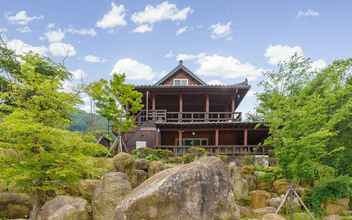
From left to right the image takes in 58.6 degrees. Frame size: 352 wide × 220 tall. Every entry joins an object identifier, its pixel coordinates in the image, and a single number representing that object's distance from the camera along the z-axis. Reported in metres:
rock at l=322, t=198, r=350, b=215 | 13.18
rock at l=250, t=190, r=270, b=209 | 13.69
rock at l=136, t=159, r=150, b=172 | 15.72
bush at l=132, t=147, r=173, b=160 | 19.43
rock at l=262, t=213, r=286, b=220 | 10.51
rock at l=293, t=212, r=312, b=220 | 11.96
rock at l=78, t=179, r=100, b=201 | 11.79
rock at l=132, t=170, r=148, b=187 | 14.32
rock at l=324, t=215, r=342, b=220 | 12.16
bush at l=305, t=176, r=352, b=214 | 12.77
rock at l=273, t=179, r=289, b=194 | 14.67
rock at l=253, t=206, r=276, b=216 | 12.29
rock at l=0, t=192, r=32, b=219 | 11.00
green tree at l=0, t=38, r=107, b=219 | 8.56
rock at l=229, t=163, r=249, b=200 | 14.29
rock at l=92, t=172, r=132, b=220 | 9.67
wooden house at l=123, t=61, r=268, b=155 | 24.36
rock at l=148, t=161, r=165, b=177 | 15.23
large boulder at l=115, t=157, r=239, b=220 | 6.90
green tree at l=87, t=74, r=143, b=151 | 22.28
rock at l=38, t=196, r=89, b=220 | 9.00
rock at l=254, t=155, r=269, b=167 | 18.75
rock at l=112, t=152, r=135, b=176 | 14.17
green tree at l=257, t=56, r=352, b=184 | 12.05
